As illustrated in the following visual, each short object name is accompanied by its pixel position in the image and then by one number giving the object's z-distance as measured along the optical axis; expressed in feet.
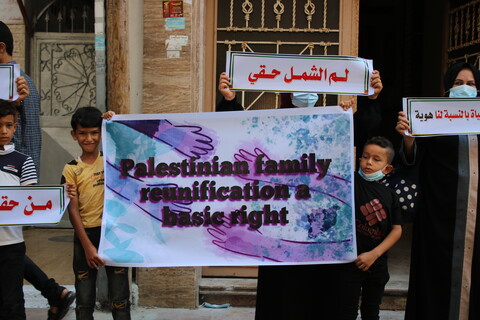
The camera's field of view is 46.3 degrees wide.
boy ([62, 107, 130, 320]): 10.66
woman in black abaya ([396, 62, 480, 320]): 10.50
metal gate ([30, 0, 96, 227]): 21.30
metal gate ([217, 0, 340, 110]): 16.17
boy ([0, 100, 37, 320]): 10.58
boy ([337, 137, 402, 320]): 10.00
